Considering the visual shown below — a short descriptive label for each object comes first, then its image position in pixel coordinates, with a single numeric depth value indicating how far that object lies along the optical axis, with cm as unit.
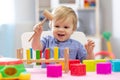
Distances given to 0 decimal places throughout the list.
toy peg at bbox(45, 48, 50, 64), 124
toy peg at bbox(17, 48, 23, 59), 127
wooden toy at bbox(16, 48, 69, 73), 122
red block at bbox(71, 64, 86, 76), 117
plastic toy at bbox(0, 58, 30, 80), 100
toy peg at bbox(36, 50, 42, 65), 124
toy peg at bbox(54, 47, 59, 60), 124
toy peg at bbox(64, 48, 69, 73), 122
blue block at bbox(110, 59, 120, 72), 126
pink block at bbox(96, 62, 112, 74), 120
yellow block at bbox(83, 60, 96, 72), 128
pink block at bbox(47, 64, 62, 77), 114
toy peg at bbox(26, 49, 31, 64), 125
